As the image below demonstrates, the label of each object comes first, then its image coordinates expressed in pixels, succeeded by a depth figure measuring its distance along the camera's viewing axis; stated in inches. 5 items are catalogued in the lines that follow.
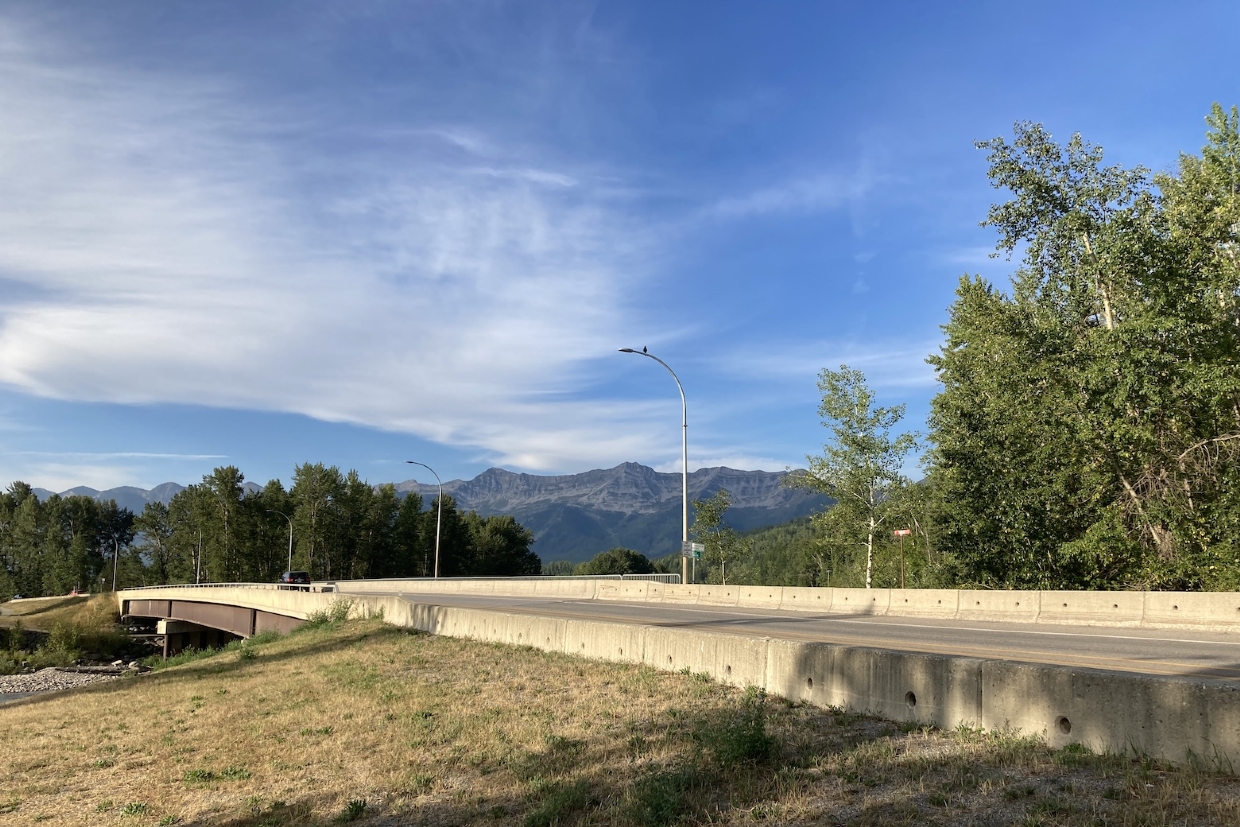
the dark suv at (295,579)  2709.2
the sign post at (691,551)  1251.4
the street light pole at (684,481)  1272.1
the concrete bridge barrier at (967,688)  234.4
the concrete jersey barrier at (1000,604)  635.5
